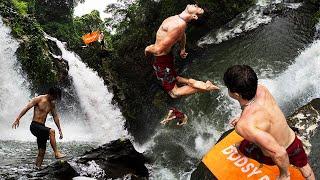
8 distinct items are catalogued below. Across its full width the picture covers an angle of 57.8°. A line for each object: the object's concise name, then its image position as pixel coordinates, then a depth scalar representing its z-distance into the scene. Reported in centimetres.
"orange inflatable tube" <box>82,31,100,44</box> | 1696
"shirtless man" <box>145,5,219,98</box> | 454
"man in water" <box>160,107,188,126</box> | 559
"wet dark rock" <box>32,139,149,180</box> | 561
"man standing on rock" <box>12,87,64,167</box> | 620
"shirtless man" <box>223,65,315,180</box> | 256
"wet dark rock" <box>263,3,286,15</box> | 1098
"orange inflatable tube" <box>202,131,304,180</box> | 310
